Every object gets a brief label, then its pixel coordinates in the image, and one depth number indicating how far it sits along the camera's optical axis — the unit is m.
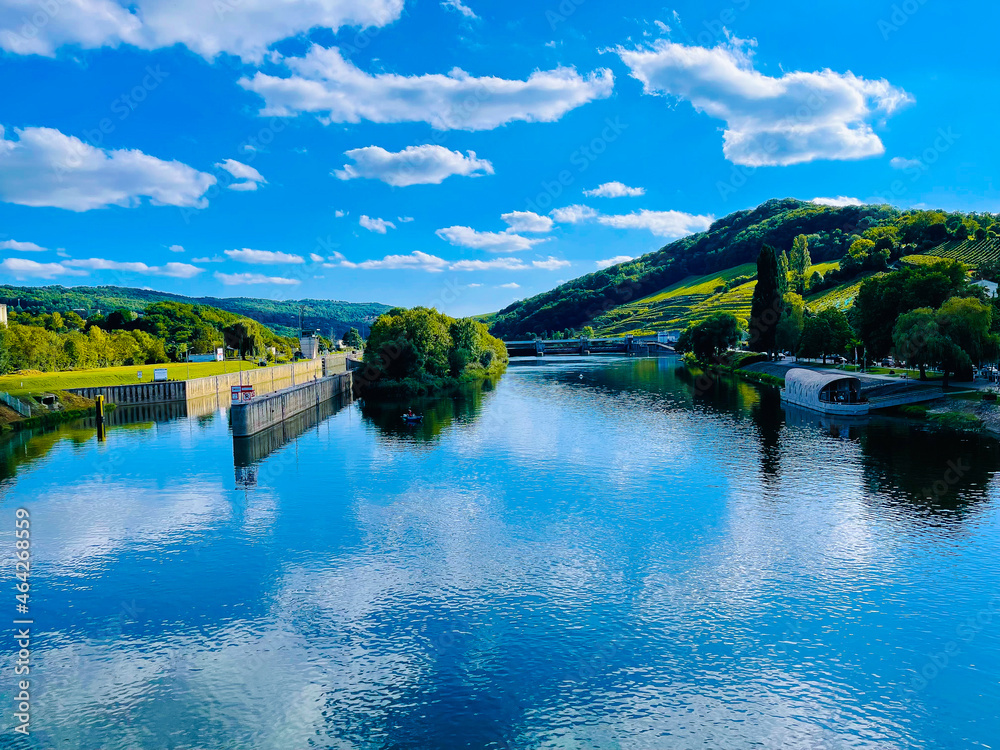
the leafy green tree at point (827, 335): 120.00
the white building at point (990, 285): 129.77
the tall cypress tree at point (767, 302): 140.88
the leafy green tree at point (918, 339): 76.56
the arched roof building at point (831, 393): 82.25
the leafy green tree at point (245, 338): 183.62
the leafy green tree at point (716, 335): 162.00
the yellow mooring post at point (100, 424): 77.29
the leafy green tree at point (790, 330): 132.62
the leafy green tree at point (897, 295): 90.88
